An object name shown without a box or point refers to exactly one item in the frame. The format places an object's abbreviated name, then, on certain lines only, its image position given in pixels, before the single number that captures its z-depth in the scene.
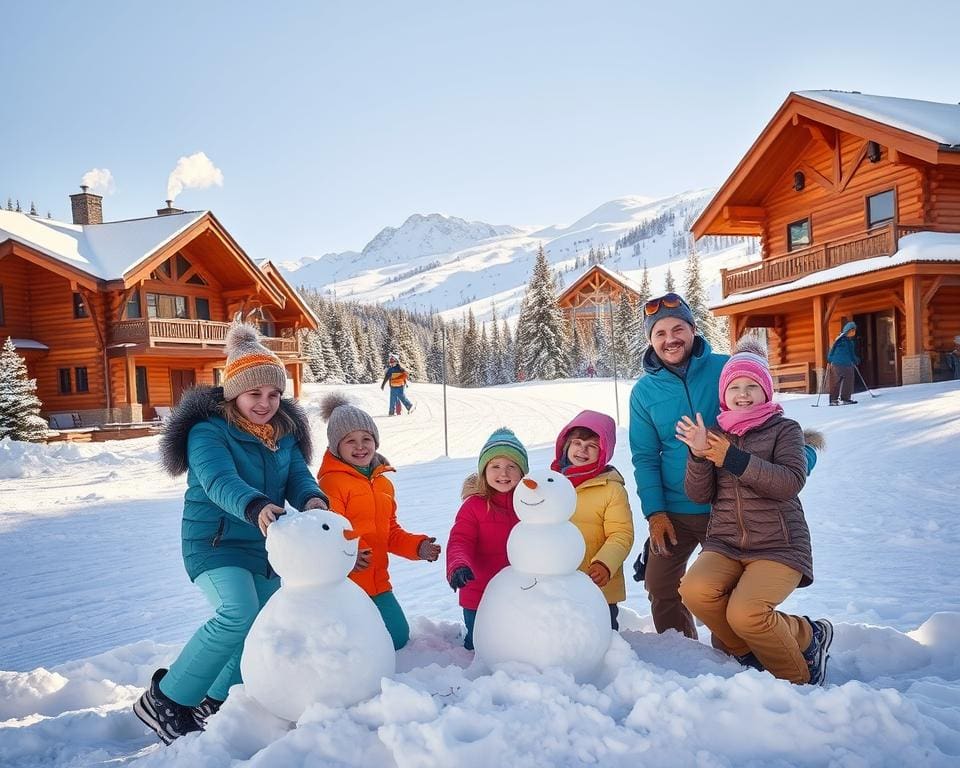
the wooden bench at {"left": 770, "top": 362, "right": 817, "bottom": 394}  17.70
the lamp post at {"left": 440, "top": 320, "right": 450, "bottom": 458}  9.94
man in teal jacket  3.32
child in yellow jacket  3.05
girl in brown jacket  2.67
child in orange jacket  3.22
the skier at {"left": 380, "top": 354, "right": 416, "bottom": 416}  17.77
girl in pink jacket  3.22
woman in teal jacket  2.64
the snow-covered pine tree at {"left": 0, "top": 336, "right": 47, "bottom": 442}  15.34
